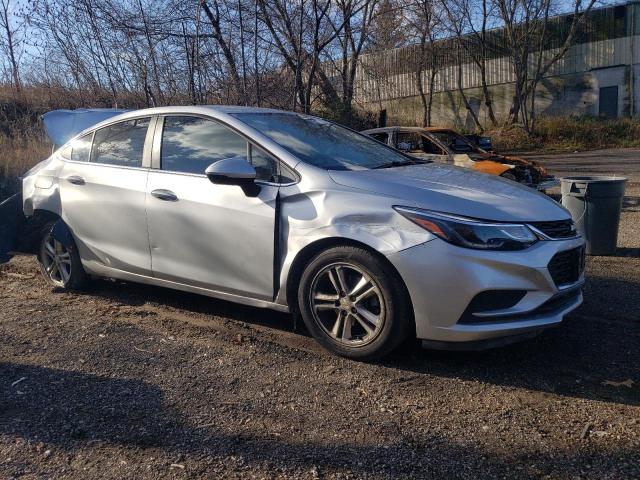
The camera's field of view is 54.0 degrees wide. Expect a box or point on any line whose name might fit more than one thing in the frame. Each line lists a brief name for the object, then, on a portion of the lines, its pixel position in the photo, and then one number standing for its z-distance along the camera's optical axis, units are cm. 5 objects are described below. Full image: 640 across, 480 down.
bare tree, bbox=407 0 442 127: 2563
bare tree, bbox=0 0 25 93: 1454
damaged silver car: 373
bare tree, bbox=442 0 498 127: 2917
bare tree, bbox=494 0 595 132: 2872
